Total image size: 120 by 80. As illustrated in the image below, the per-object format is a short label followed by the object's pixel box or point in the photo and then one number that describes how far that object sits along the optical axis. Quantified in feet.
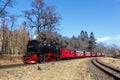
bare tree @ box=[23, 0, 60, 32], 86.01
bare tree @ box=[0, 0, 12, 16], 62.35
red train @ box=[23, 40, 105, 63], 49.23
